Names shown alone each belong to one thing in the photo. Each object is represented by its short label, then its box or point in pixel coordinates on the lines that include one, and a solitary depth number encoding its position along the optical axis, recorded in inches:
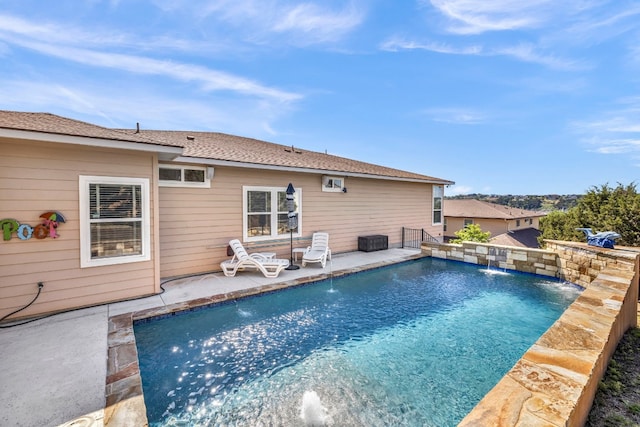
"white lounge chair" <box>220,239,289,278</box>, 267.4
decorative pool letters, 166.9
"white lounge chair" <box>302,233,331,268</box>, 310.3
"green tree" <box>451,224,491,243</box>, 574.4
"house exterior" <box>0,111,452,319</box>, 170.4
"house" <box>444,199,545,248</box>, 931.3
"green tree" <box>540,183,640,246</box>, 378.6
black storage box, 405.2
